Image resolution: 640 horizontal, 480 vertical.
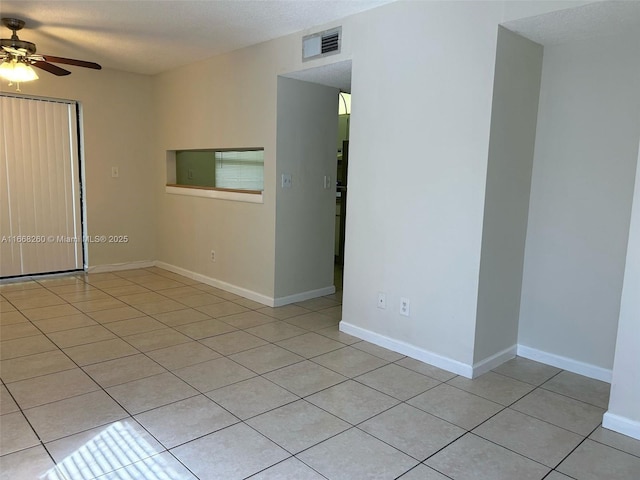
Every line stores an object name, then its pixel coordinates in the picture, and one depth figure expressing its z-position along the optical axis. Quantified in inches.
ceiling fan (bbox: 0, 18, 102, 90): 135.3
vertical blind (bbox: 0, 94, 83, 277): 188.5
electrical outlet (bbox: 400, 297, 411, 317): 123.5
